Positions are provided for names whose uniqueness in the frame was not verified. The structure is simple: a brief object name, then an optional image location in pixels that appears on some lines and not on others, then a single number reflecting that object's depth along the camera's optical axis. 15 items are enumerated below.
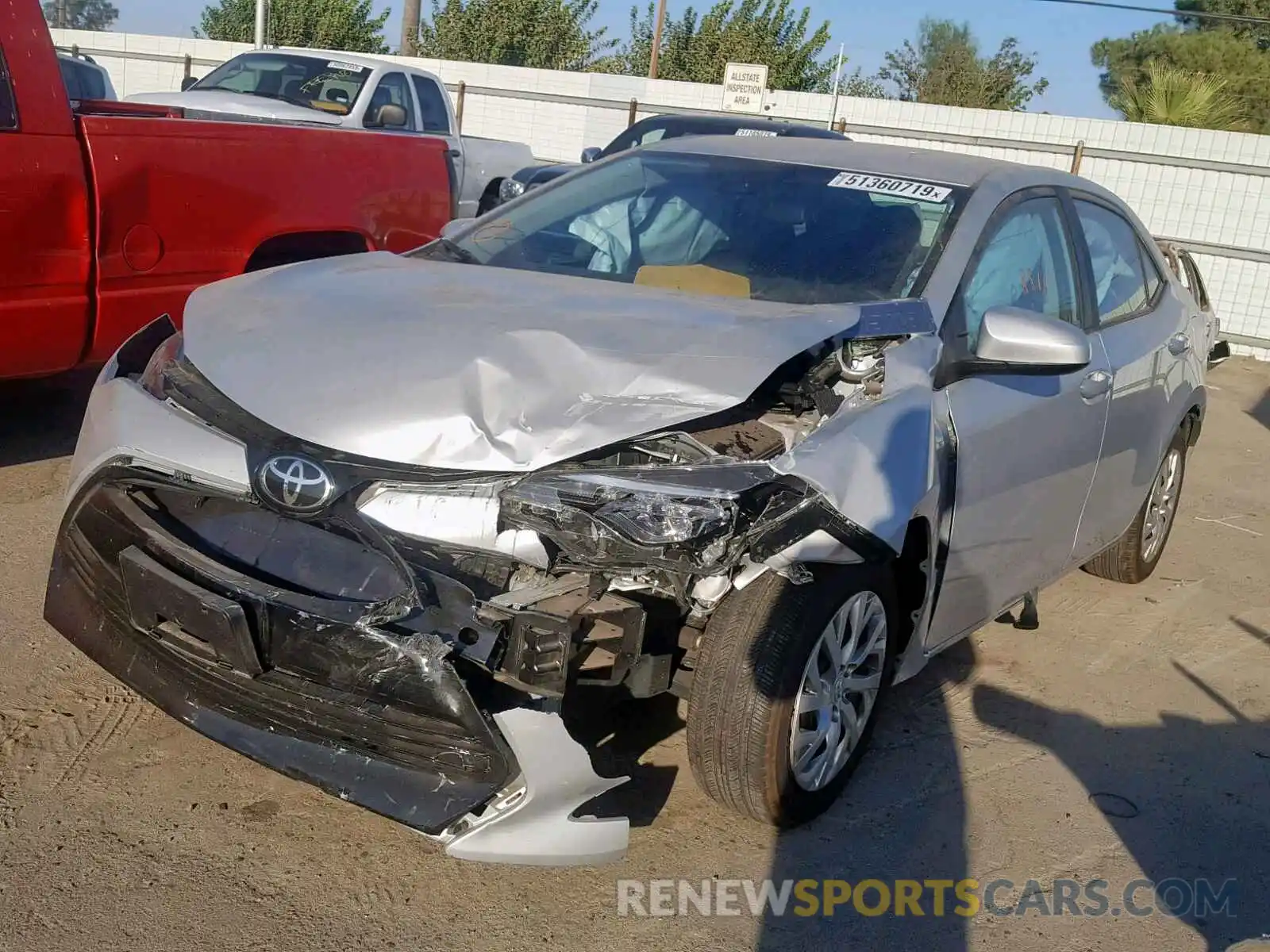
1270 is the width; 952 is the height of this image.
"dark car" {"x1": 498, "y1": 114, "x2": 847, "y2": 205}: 10.56
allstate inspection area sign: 16.16
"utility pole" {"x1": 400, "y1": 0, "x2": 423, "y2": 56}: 29.44
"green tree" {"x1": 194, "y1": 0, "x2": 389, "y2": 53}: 34.25
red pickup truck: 4.80
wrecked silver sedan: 2.64
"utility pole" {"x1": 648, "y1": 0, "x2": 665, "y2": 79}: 29.62
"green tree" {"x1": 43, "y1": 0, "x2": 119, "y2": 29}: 34.78
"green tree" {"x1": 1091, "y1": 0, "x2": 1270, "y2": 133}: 34.78
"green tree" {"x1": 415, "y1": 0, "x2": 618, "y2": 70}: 34.25
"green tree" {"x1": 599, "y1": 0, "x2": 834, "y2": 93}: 34.09
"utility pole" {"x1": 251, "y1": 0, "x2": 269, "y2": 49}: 17.31
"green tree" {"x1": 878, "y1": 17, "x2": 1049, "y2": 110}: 38.34
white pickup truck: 9.24
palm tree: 16.58
